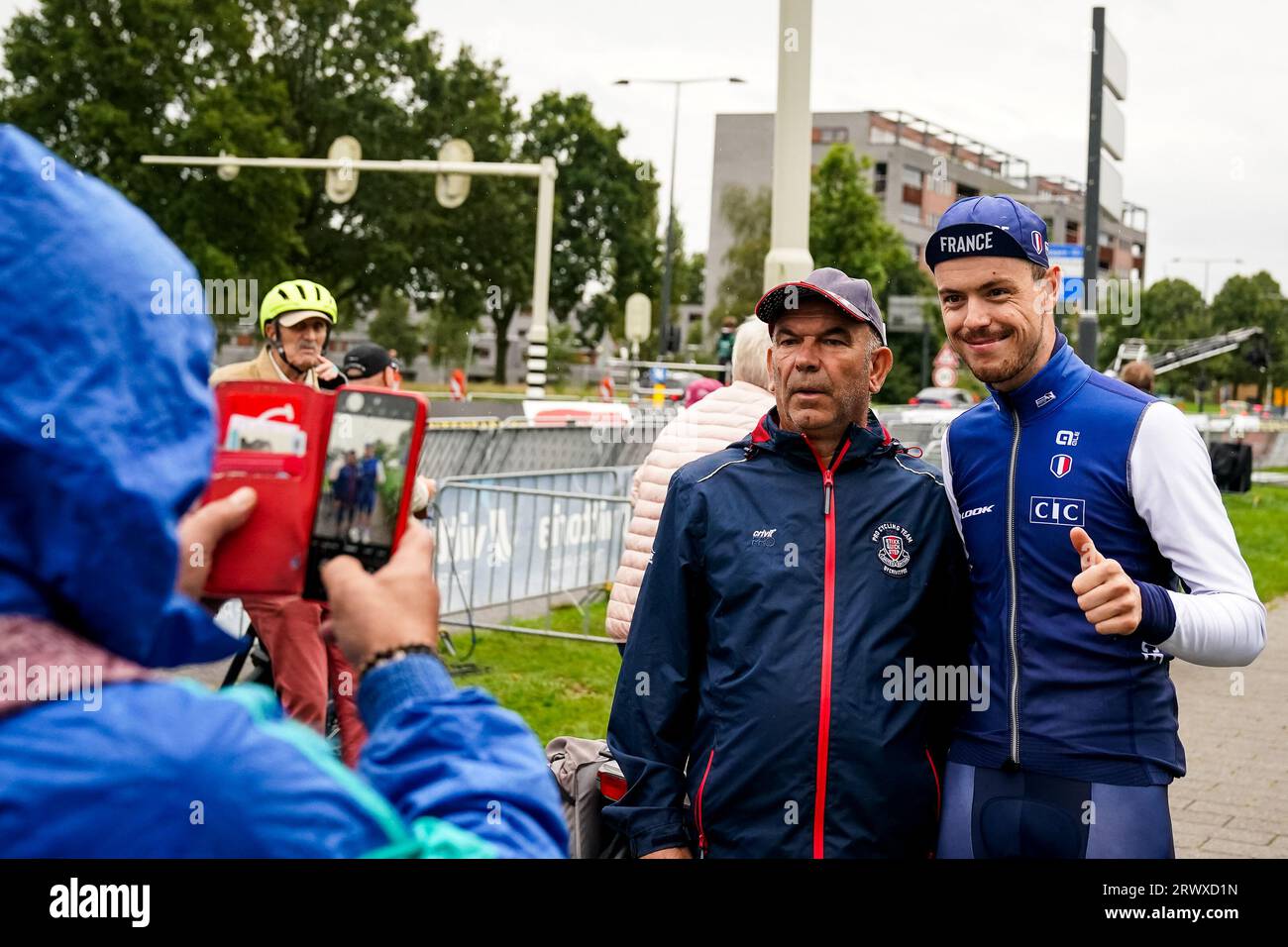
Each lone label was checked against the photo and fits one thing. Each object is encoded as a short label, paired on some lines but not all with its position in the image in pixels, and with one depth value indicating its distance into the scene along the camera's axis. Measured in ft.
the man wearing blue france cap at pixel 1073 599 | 9.16
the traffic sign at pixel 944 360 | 88.43
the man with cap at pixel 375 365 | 22.85
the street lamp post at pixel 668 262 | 161.79
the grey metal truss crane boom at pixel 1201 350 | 87.40
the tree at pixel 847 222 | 203.92
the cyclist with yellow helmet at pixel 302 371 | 18.31
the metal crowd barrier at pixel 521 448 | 43.06
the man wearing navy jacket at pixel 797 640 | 9.59
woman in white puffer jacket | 17.84
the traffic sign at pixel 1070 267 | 39.95
